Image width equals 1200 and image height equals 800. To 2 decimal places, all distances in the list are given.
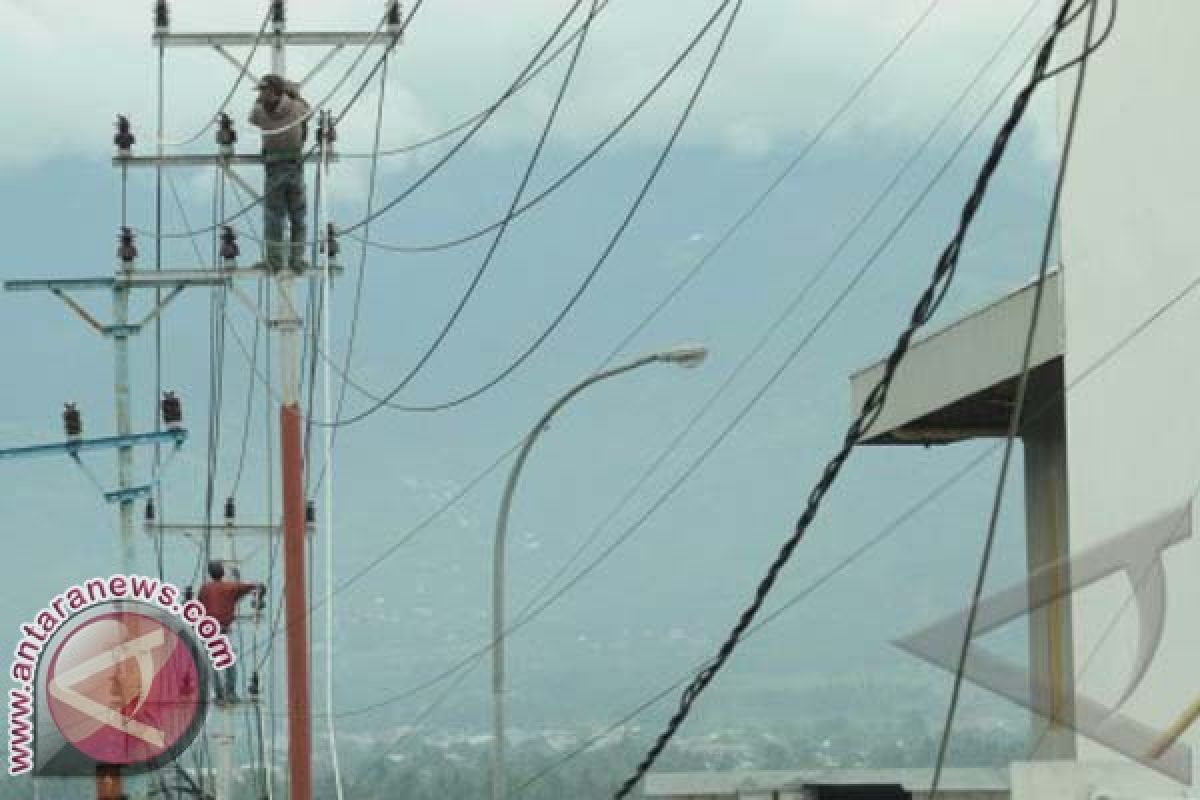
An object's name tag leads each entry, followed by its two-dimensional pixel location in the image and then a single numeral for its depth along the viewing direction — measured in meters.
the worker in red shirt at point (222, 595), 51.78
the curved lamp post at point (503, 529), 36.53
